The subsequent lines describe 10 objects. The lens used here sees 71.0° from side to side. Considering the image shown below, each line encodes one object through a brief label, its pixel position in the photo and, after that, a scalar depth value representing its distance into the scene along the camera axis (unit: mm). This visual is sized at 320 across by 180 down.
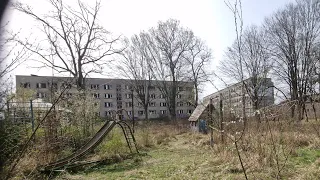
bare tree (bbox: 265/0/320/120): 22535
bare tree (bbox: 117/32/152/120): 32864
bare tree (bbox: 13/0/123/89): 18570
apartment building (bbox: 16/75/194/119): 48365
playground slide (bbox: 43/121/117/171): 5905
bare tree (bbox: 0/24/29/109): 3227
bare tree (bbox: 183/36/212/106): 30500
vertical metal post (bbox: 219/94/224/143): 5961
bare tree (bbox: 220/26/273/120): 23896
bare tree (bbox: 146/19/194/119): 30786
